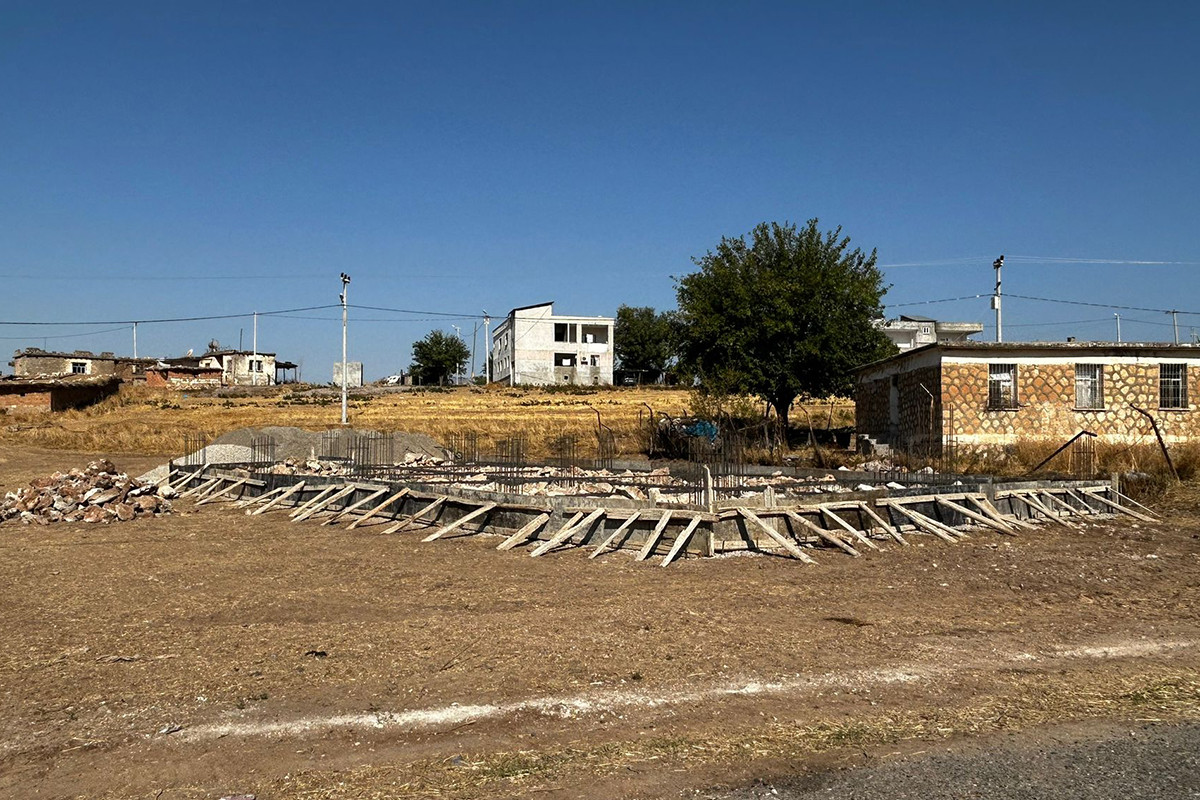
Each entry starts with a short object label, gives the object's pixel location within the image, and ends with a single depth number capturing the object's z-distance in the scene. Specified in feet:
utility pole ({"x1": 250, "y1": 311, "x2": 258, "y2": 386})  225.87
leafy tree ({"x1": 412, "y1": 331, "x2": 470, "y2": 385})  241.76
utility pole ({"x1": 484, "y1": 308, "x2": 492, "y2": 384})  237.33
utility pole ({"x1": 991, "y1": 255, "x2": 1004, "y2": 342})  106.38
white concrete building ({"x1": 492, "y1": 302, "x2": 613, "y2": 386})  213.46
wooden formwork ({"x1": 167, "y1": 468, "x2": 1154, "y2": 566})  36.68
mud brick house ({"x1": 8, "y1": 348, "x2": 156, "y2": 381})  195.11
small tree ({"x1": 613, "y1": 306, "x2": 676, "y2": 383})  242.37
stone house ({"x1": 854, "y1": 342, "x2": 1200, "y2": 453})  74.90
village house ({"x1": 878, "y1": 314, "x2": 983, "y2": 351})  201.16
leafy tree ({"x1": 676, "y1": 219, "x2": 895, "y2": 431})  91.91
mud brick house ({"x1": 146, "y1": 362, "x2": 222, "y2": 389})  190.80
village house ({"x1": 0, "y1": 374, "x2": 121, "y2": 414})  133.49
